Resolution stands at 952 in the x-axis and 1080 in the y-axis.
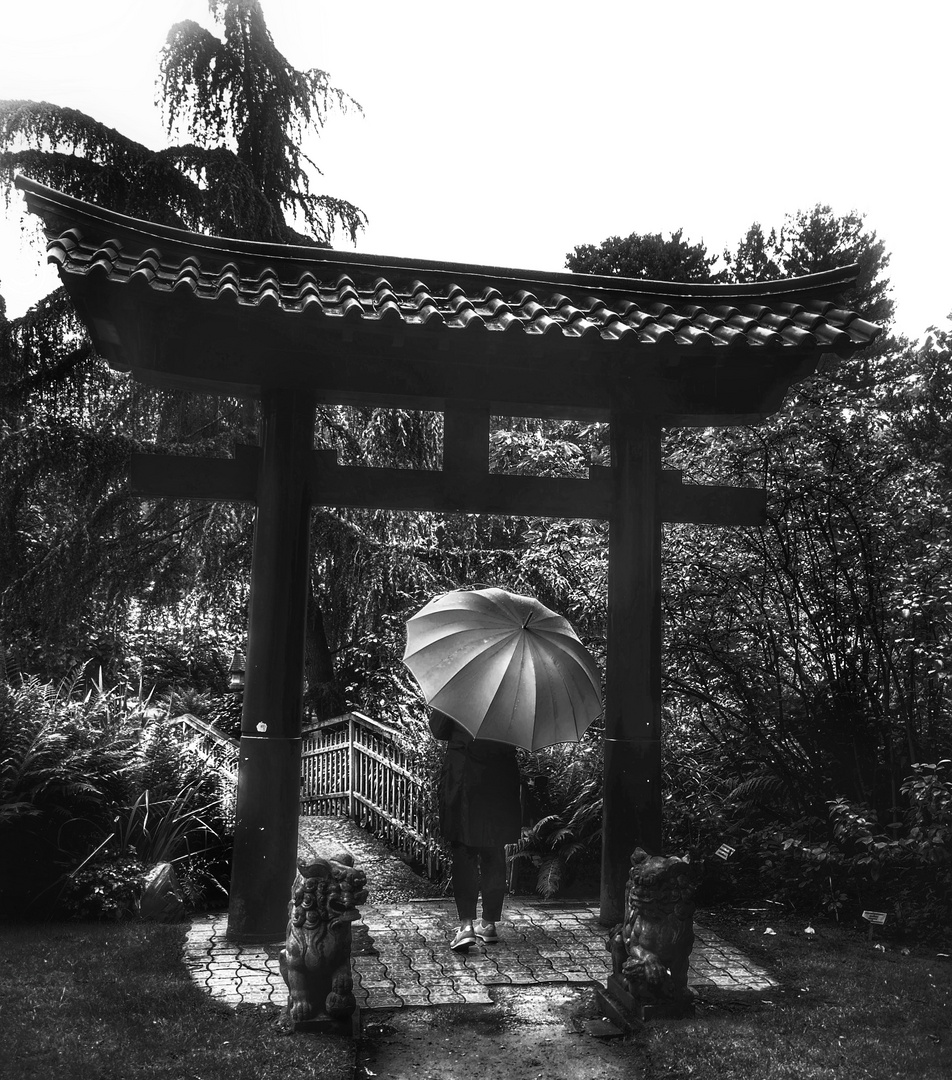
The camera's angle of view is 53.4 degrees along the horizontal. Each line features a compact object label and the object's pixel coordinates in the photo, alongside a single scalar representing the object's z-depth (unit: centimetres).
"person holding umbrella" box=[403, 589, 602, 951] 500
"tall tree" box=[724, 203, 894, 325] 2920
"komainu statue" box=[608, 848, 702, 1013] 453
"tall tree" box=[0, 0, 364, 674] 1024
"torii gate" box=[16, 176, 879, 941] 563
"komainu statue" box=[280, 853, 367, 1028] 423
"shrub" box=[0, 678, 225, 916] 624
